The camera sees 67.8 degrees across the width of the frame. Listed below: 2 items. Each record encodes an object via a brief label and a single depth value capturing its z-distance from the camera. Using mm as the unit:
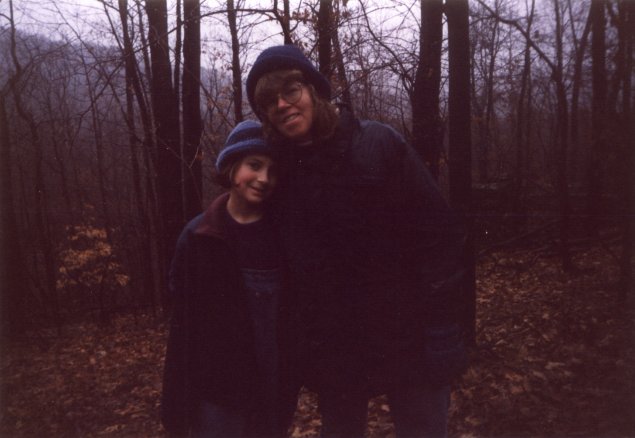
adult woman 1760
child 1998
